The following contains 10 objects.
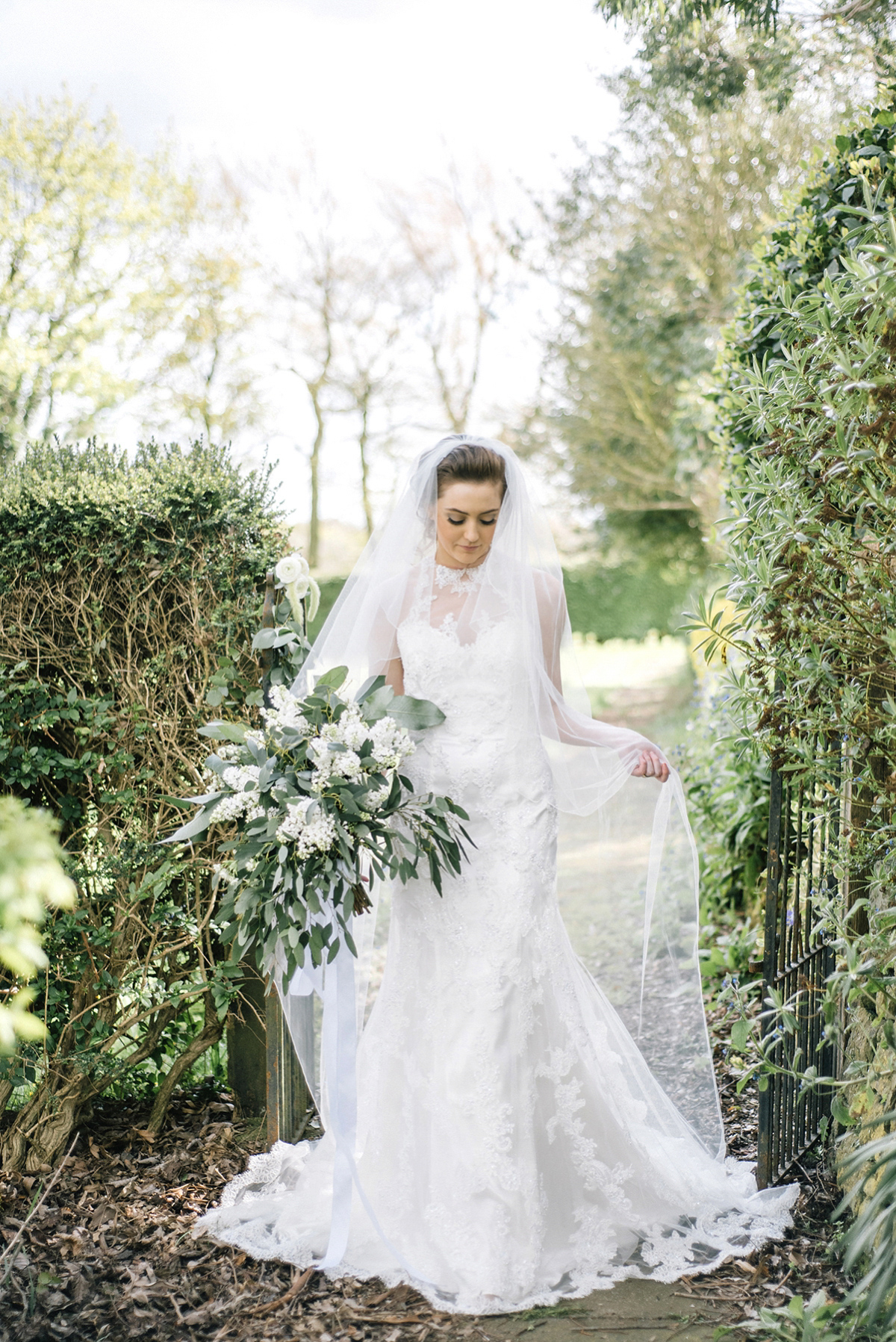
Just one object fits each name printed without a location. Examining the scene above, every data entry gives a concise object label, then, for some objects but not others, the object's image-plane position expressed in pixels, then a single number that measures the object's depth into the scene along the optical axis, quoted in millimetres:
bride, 2754
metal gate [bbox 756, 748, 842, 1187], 2854
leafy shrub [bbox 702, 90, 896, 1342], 2252
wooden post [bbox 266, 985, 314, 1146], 3205
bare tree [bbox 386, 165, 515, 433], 20969
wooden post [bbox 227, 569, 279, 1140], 3533
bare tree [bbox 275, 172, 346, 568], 20609
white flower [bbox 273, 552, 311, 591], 3021
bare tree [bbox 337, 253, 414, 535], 20547
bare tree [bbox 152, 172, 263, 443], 18219
